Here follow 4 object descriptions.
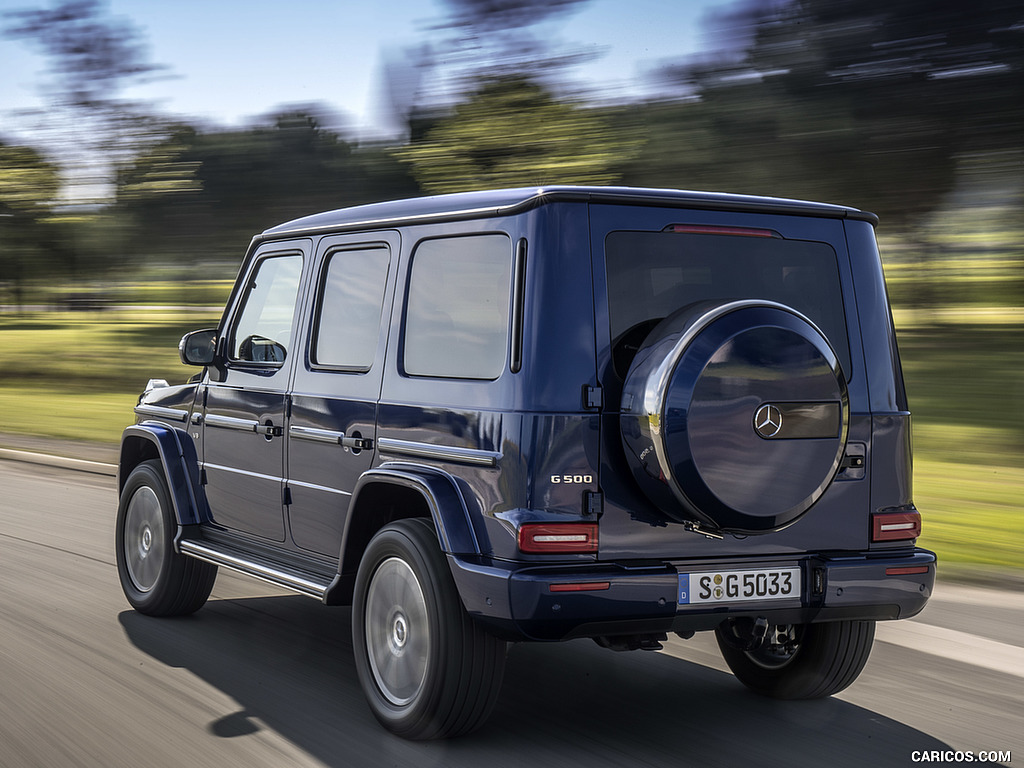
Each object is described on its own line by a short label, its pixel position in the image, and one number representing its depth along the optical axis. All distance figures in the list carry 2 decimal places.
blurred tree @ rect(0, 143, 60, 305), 31.38
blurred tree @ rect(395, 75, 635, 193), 19.78
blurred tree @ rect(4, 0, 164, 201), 29.45
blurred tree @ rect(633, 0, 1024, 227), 18.06
